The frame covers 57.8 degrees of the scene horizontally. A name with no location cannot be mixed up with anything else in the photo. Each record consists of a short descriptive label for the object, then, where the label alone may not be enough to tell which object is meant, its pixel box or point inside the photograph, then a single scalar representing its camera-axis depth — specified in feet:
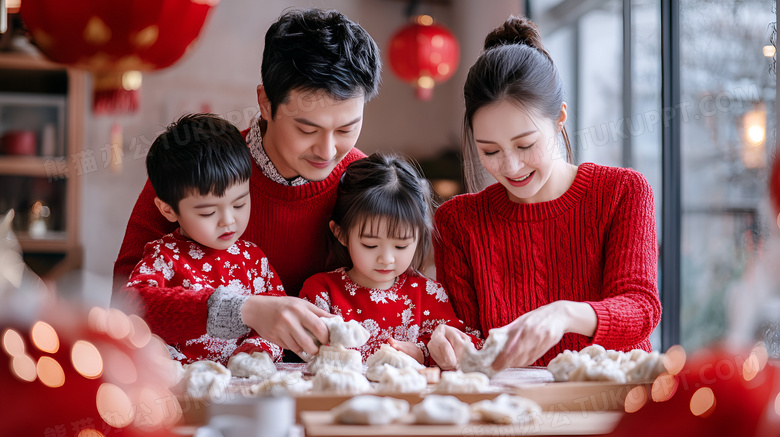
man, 4.42
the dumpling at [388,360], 3.68
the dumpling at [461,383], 3.07
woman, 4.44
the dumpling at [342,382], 3.06
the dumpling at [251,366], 3.76
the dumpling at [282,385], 3.16
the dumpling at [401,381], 3.11
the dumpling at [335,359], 3.71
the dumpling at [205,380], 3.19
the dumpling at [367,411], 2.42
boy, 4.38
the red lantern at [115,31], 3.41
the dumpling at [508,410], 2.51
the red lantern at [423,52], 11.20
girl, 4.74
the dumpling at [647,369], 3.22
